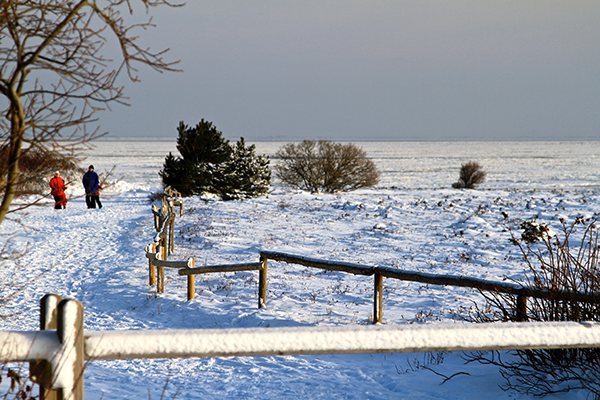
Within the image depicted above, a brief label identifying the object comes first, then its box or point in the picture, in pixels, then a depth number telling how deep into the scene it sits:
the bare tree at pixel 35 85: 3.25
